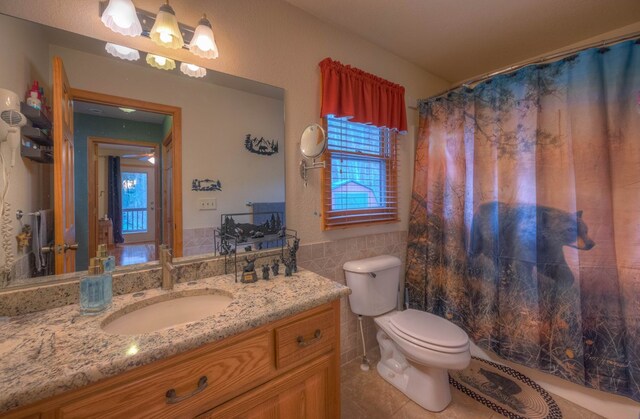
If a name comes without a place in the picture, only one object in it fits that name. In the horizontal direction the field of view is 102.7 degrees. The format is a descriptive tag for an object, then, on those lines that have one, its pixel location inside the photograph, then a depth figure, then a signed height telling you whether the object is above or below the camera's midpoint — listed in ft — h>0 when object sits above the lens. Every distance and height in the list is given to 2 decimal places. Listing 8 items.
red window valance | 5.26 +2.54
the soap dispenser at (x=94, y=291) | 2.83 -0.83
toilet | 4.56 -2.45
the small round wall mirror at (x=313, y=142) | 4.77 +1.29
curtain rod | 4.20 +2.78
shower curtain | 4.37 -0.23
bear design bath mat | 4.83 -3.86
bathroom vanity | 1.89 -1.29
